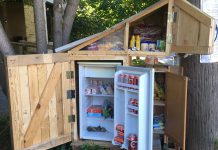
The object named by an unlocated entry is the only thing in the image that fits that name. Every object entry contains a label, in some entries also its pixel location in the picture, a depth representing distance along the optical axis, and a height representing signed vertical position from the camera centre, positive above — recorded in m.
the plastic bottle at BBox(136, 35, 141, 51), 3.95 +0.20
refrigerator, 3.44 -0.70
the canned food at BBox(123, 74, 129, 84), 3.67 -0.29
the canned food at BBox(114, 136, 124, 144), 3.83 -1.16
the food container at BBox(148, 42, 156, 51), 3.94 +0.14
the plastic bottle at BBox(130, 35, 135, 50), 3.98 +0.19
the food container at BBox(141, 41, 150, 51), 3.96 +0.14
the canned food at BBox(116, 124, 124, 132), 3.85 -1.00
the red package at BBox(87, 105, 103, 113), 4.60 -0.89
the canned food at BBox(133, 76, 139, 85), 3.51 -0.31
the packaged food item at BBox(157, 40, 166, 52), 3.87 +0.15
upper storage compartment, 3.28 +0.29
